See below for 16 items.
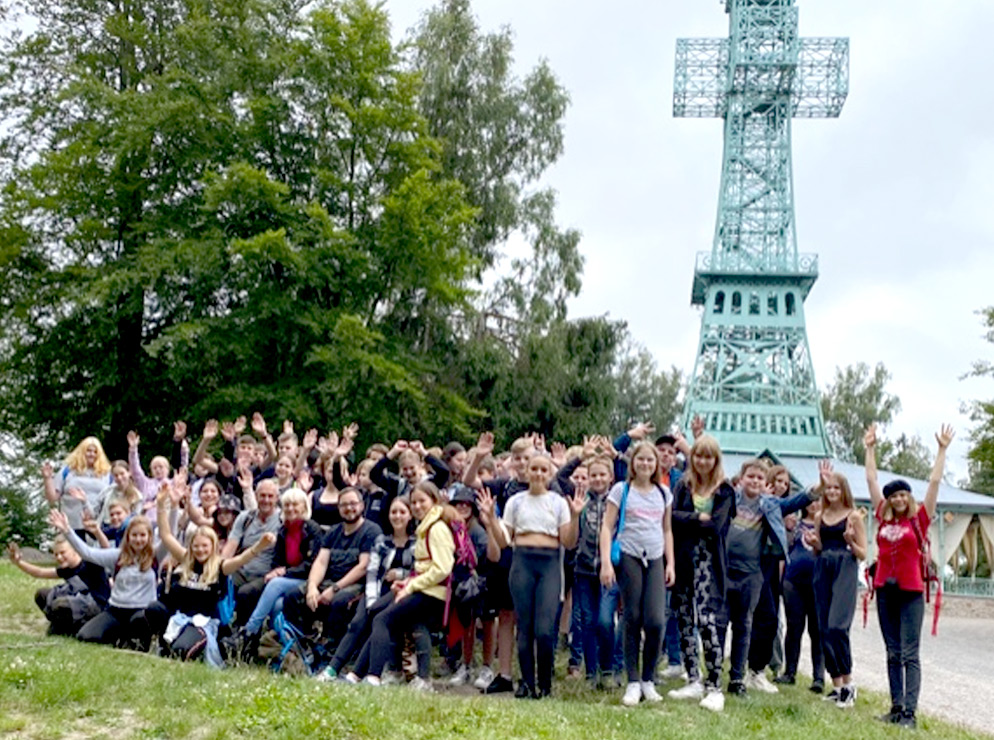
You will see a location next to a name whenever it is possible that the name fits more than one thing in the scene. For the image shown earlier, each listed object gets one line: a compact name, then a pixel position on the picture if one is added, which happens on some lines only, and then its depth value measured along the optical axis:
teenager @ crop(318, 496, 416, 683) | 8.05
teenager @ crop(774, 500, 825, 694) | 9.02
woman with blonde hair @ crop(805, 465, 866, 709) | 8.28
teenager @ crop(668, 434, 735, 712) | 7.76
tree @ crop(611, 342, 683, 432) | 47.53
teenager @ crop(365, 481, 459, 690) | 7.88
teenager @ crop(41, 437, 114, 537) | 11.30
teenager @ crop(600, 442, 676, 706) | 7.52
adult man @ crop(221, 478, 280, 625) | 8.91
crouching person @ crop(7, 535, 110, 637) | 9.13
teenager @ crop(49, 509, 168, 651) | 8.83
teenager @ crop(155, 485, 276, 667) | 8.38
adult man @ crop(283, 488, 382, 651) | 8.39
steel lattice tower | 44.25
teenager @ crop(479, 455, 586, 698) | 7.57
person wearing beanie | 7.57
